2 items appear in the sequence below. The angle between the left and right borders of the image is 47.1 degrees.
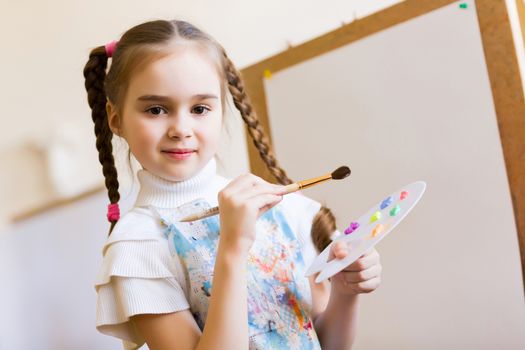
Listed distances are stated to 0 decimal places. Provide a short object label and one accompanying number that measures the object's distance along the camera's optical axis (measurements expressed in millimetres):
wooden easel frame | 946
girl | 642
